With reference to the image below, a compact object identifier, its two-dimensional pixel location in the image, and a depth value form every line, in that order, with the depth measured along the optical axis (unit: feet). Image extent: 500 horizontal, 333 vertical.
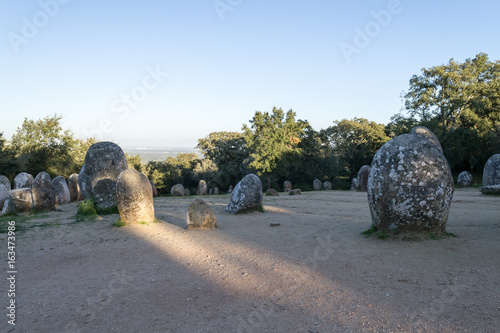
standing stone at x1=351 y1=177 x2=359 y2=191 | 95.27
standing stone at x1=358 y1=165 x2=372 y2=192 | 80.89
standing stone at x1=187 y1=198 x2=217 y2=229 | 32.12
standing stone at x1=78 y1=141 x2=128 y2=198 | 45.27
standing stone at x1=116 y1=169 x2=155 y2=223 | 34.64
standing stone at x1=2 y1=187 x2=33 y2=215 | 44.47
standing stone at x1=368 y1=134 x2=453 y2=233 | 21.98
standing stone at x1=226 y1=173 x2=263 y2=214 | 42.32
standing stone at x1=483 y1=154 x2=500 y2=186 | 57.00
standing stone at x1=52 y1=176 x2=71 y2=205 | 63.72
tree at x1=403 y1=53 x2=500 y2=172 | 90.02
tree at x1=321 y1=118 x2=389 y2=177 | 111.96
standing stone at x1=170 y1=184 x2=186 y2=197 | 103.46
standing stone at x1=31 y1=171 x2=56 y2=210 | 46.34
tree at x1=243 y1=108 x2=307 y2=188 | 94.94
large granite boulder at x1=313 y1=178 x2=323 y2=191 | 105.09
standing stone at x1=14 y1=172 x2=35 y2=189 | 72.95
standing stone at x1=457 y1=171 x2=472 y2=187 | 72.28
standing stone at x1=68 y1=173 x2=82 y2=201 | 71.46
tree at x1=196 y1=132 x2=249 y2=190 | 116.92
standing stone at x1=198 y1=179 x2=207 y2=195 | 104.58
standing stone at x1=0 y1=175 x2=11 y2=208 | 55.29
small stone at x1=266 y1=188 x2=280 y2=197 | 75.61
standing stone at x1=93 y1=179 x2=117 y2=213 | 44.39
